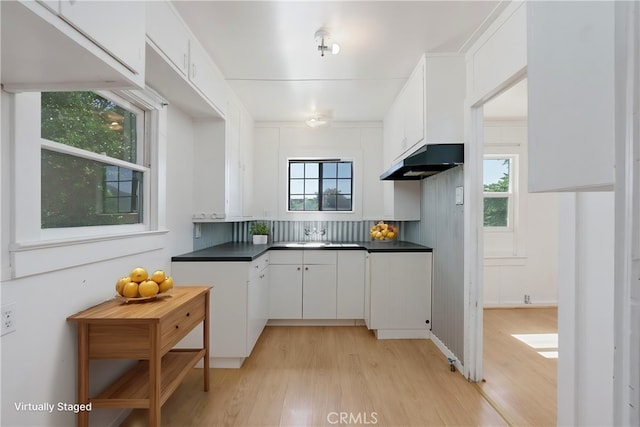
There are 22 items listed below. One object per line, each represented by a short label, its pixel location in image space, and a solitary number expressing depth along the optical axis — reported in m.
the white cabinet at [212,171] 2.85
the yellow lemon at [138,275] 1.66
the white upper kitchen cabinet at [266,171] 3.98
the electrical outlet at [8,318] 1.11
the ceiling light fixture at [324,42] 2.01
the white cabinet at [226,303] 2.46
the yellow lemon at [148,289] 1.64
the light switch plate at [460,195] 2.41
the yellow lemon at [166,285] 1.77
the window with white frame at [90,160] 1.37
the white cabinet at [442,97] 2.42
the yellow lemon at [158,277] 1.75
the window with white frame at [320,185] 4.08
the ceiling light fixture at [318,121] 3.48
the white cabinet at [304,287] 3.39
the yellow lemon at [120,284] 1.63
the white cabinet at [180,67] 1.65
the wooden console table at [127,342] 1.41
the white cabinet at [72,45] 0.78
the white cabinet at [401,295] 3.09
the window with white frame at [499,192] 4.10
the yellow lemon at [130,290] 1.62
